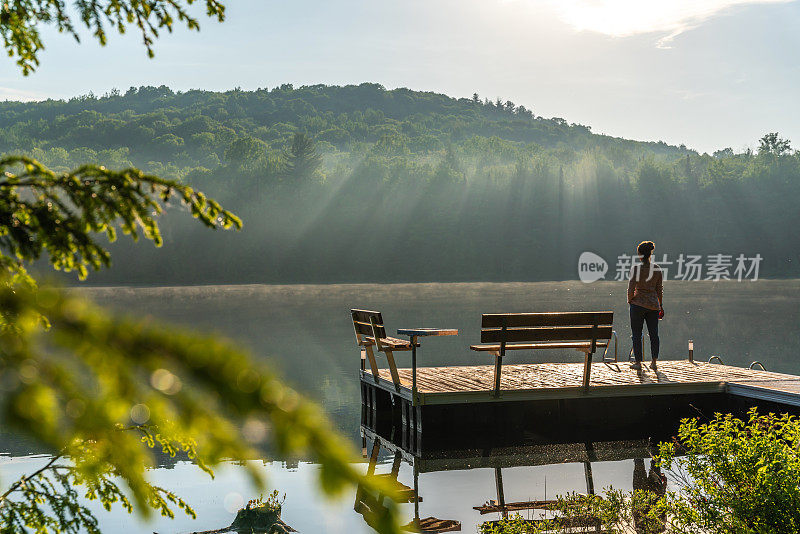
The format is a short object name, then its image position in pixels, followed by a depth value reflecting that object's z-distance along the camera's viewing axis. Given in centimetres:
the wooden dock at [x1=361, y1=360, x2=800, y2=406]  1116
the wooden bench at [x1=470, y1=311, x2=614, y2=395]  1073
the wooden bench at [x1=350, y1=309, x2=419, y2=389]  1085
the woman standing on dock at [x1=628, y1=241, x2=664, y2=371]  1255
